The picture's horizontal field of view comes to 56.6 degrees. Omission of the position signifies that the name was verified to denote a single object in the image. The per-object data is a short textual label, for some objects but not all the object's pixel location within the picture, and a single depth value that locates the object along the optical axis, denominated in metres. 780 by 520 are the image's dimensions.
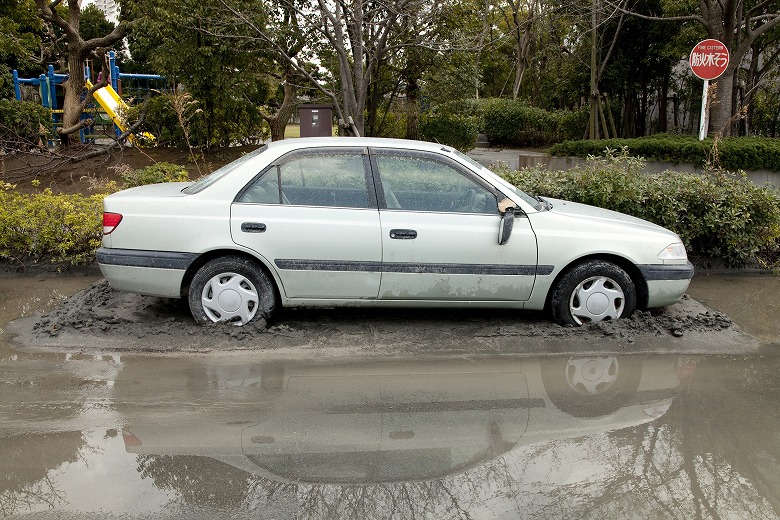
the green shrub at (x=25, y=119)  15.63
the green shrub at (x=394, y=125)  16.88
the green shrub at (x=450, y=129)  17.52
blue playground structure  18.61
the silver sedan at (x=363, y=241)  5.64
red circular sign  12.09
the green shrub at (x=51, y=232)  7.70
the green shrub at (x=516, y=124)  25.55
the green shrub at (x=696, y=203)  7.97
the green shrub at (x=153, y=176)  9.18
